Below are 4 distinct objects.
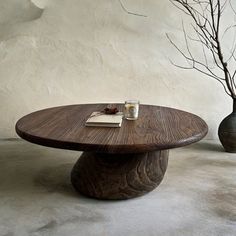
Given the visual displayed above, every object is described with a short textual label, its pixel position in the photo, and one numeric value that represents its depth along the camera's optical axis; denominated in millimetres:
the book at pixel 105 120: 1824
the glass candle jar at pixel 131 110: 2000
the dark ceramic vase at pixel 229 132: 2811
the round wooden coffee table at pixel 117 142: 1554
